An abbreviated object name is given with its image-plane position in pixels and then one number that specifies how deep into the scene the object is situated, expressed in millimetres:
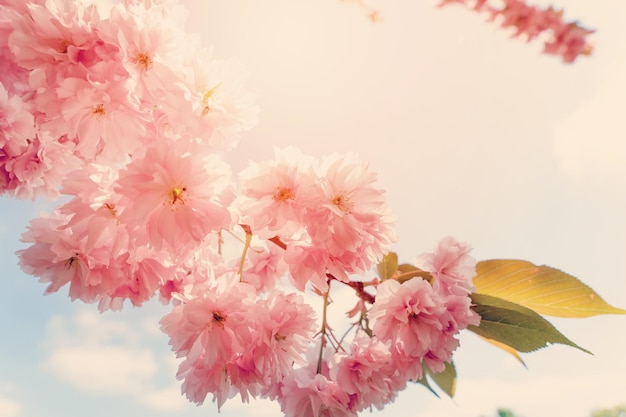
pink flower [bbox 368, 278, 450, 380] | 371
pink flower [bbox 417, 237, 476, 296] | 392
